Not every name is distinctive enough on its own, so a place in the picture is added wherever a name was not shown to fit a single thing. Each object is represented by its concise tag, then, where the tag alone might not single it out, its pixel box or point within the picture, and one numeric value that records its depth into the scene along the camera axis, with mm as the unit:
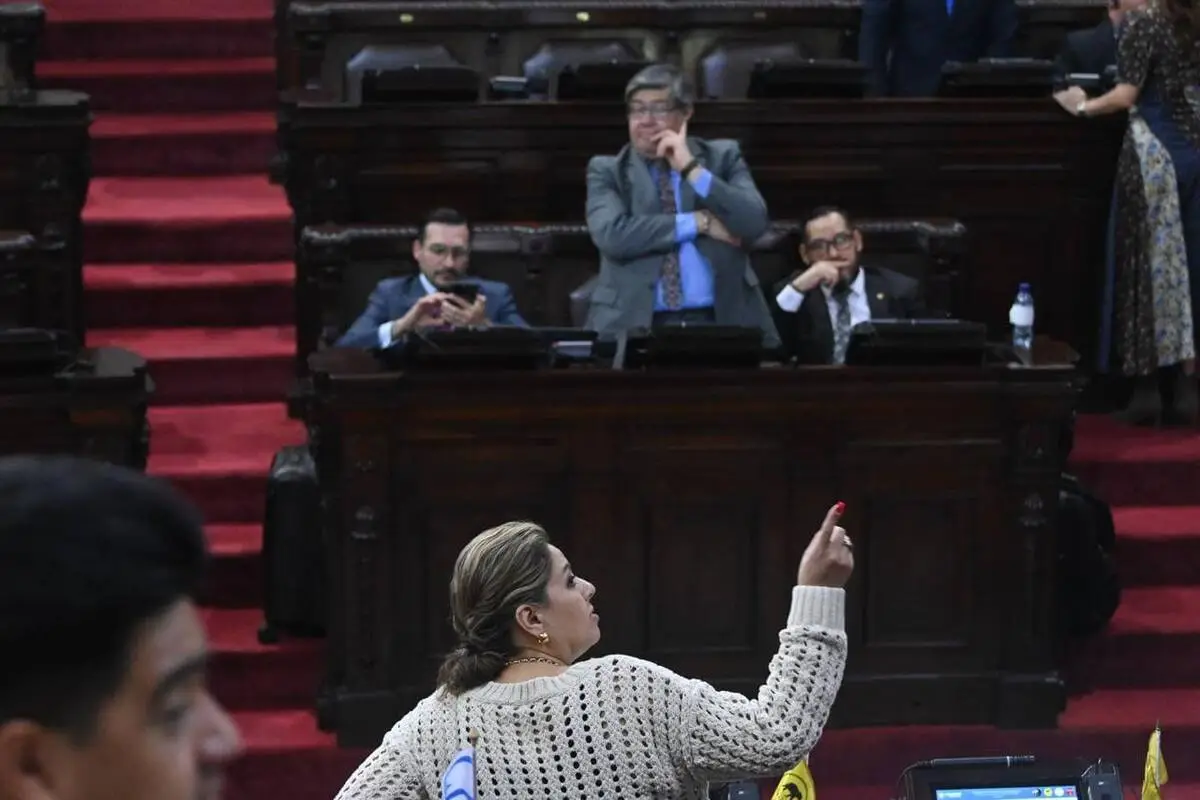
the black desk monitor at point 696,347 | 9812
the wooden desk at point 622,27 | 13609
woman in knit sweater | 5172
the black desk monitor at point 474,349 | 9766
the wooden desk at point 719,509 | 9789
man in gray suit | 10828
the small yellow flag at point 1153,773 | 6770
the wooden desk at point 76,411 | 9711
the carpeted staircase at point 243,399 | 10117
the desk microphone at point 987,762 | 6531
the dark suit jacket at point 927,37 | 13305
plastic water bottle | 10961
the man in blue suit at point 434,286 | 10820
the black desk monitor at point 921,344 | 9852
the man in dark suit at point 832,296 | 10961
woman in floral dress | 12227
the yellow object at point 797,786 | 6645
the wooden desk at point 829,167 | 12219
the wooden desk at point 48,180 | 12023
